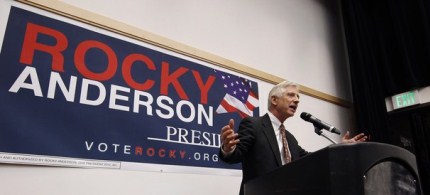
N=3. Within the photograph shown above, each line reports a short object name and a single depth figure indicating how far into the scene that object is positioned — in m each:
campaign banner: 1.51
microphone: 1.56
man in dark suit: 1.38
